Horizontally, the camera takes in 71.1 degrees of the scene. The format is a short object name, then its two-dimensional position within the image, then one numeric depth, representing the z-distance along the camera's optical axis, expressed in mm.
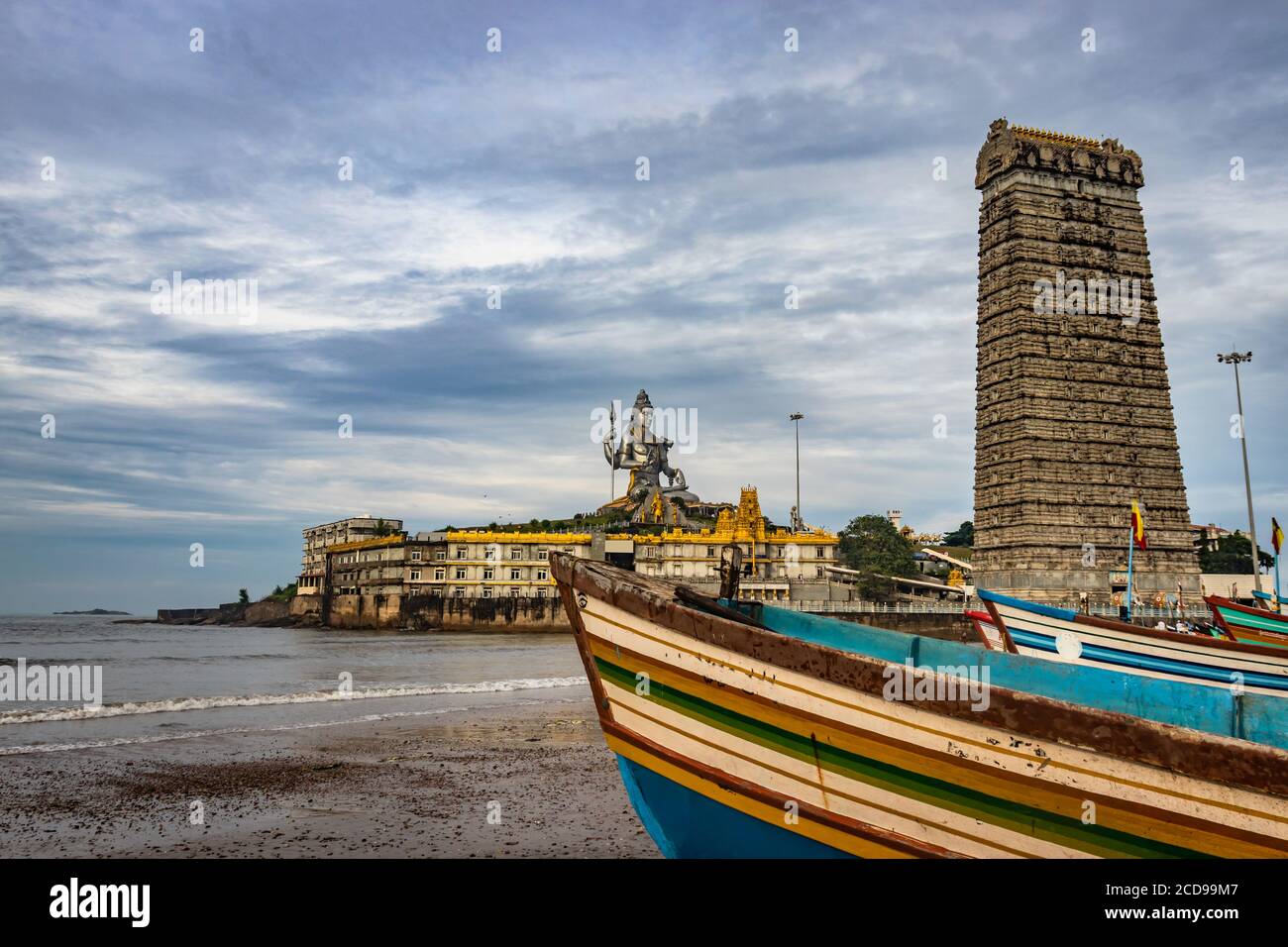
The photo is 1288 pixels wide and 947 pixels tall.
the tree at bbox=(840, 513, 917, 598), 92875
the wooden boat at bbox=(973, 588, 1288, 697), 15344
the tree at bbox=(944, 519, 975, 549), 189638
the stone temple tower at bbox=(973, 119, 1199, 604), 73062
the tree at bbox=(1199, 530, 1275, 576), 111250
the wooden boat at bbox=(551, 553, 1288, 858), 5191
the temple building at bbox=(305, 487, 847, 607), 90750
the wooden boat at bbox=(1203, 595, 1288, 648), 22203
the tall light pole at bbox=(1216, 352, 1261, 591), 55219
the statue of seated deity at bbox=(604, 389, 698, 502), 132000
